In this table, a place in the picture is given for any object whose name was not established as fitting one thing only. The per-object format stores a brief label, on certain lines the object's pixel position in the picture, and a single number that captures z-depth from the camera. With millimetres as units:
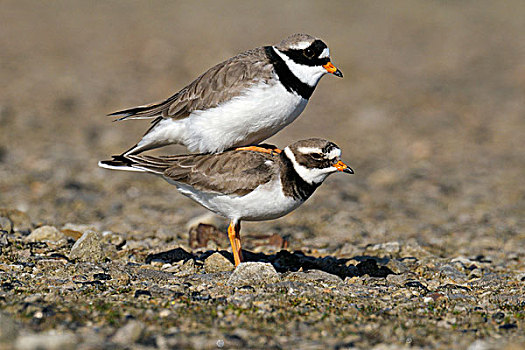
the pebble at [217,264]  13656
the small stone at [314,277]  12930
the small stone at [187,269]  13461
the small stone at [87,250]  14000
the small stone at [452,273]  14337
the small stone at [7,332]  8625
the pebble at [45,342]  8370
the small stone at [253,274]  12391
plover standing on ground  12805
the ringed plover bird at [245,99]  12805
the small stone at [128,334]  9227
